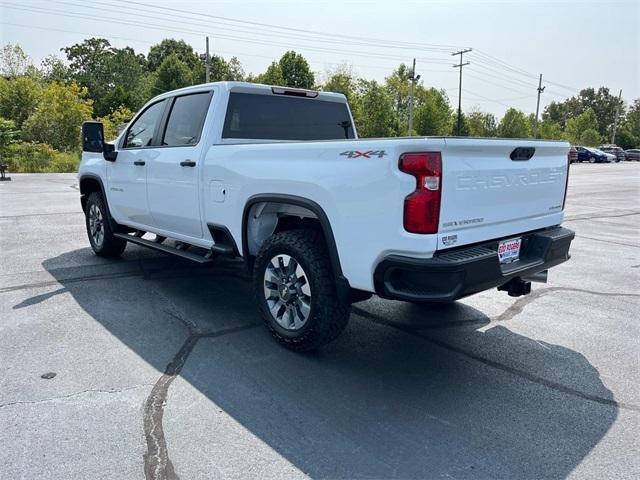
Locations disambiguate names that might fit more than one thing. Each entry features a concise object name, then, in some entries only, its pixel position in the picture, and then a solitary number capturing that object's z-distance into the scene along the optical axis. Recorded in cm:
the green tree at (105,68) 6994
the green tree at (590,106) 10171
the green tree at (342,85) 5118
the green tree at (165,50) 8356
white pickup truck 307
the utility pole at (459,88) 4940
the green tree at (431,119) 4925
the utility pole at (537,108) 6161
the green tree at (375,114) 4616
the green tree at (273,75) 4819
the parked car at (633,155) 5876
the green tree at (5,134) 1855
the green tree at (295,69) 5091
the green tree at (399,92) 6656
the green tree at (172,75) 5897
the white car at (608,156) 4966
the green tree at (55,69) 6512
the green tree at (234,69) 6188
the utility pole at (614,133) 7857
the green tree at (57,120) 2809
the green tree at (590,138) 6994
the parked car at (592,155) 4934
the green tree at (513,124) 5925
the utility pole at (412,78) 4381
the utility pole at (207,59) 3807
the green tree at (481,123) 6150
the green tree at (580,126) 7438
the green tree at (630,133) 7969
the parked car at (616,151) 5481
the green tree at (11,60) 4281
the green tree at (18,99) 2970
